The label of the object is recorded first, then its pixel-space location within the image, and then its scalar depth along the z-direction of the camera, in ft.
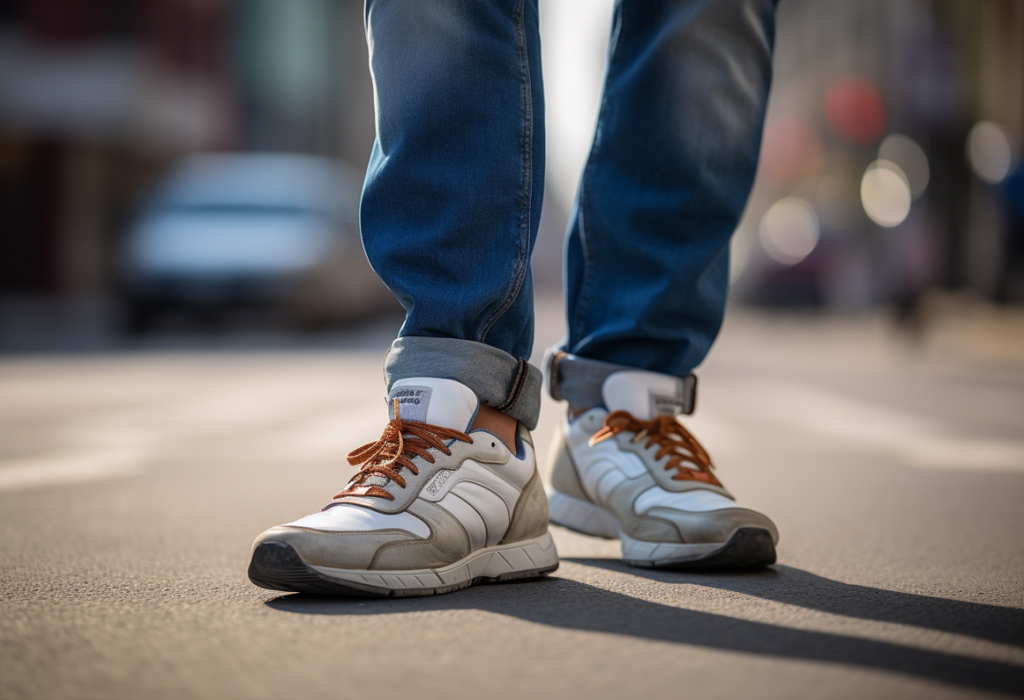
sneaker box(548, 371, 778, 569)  5.32
